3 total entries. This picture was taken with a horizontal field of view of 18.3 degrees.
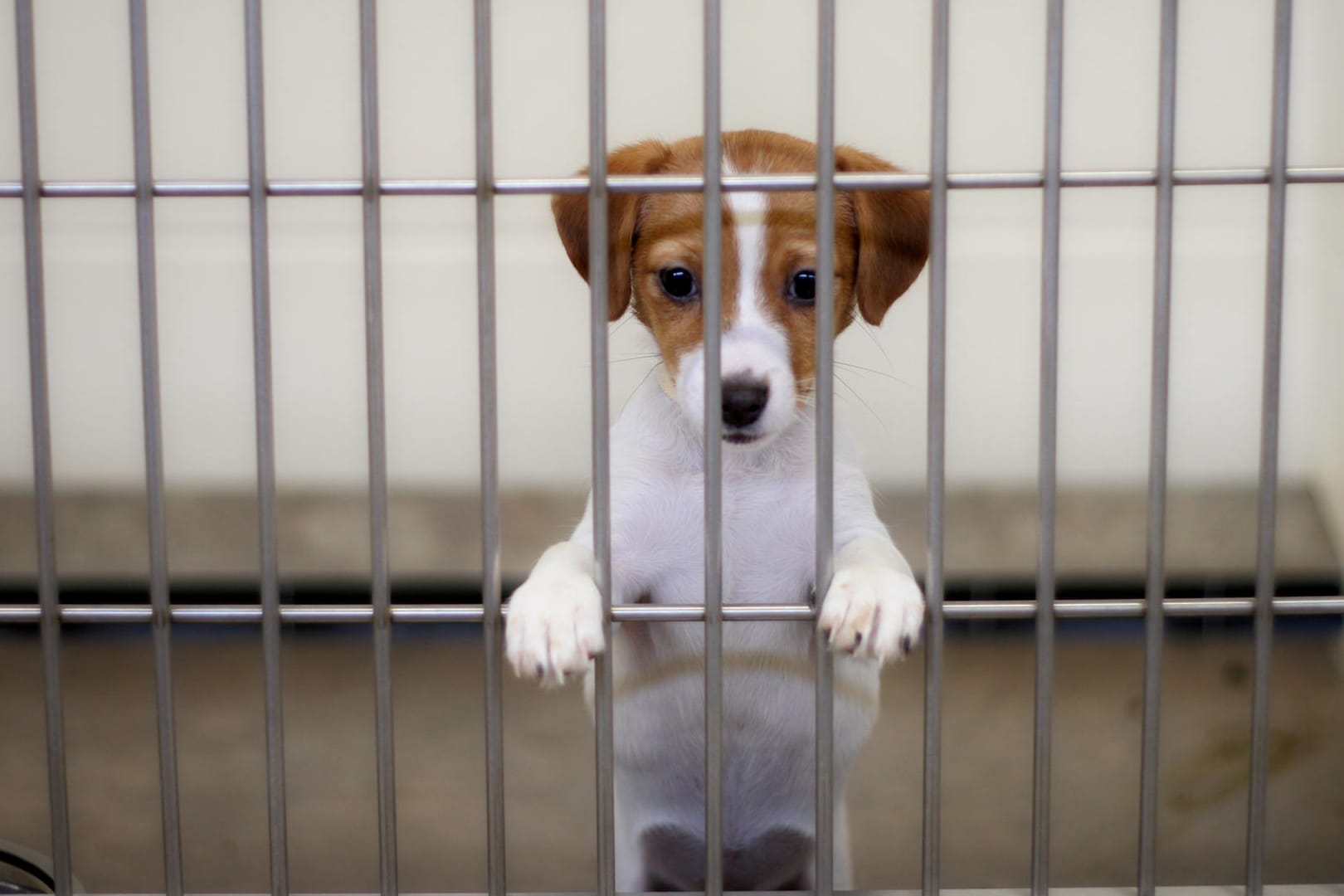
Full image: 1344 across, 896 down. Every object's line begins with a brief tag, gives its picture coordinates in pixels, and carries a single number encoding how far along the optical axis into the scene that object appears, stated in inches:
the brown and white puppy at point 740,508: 67.1
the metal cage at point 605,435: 59.1
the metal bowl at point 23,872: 65.3
